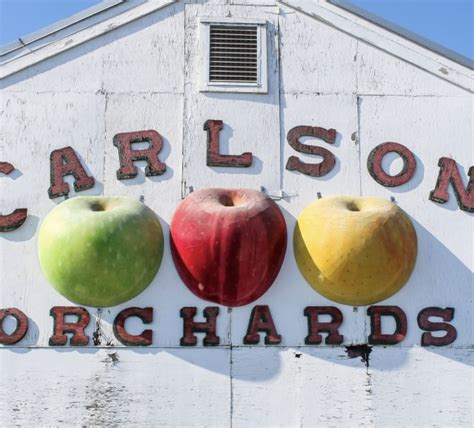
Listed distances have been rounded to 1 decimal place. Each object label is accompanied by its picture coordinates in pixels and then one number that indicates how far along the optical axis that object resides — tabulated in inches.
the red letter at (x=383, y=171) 332.2
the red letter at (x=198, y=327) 310.2
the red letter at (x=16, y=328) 311.4
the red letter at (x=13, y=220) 322.0
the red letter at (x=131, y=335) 310.0
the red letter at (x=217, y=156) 328.5
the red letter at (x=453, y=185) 332.5
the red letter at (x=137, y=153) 327.9
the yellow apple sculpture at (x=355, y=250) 302.5
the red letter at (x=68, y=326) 310.5
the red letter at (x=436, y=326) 316.2
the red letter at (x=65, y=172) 326.0
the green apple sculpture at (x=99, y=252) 298.0
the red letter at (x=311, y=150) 331.0
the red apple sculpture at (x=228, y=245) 301.9
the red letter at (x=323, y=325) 312.3
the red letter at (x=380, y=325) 314.8
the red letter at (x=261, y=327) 311.4
